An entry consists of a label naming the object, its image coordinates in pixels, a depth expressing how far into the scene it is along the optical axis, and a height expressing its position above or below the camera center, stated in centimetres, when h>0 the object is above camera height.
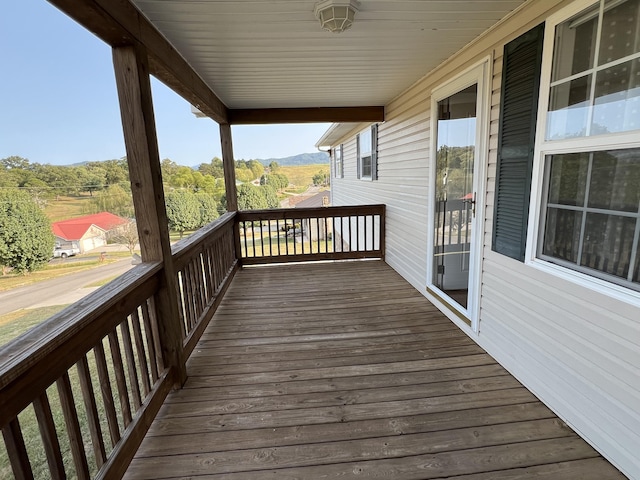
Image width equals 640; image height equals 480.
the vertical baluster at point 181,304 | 230 -89
